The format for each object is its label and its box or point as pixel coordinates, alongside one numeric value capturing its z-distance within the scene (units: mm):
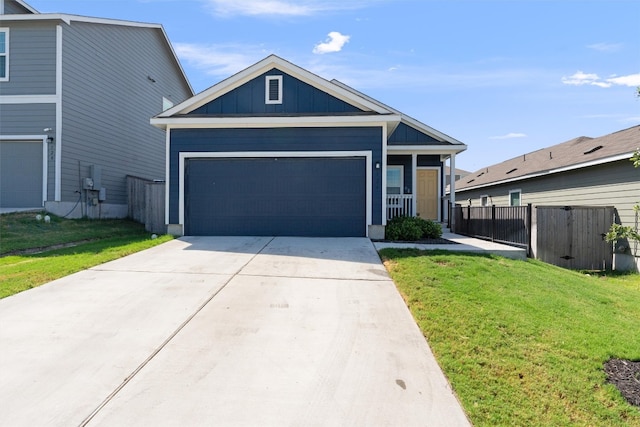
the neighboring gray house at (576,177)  9461
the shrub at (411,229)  9617
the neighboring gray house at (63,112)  11438
